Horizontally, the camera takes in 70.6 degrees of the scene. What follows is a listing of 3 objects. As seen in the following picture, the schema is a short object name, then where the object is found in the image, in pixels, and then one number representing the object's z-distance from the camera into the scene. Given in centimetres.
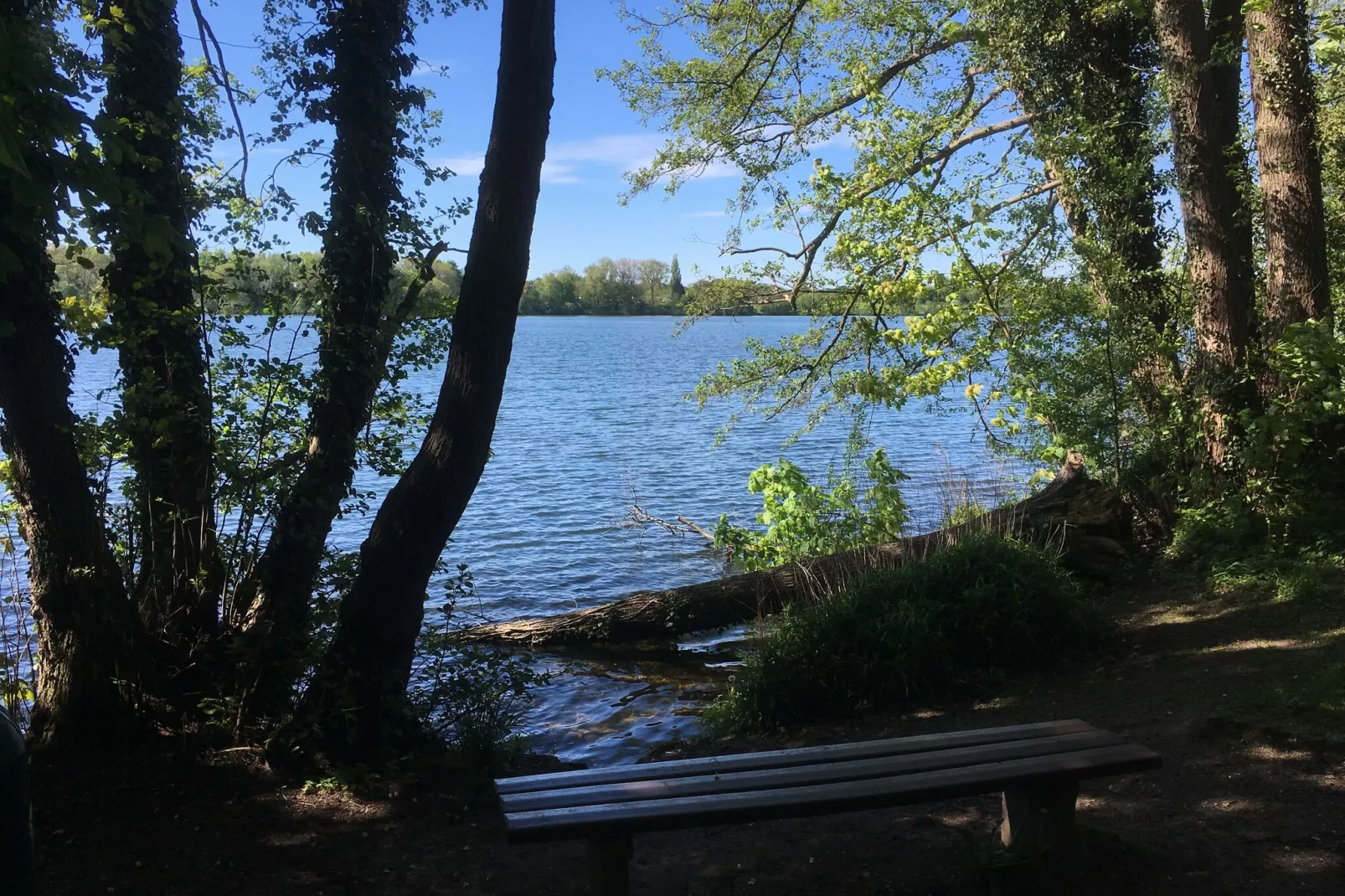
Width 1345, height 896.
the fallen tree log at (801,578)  802
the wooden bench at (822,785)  289
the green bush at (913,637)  594
